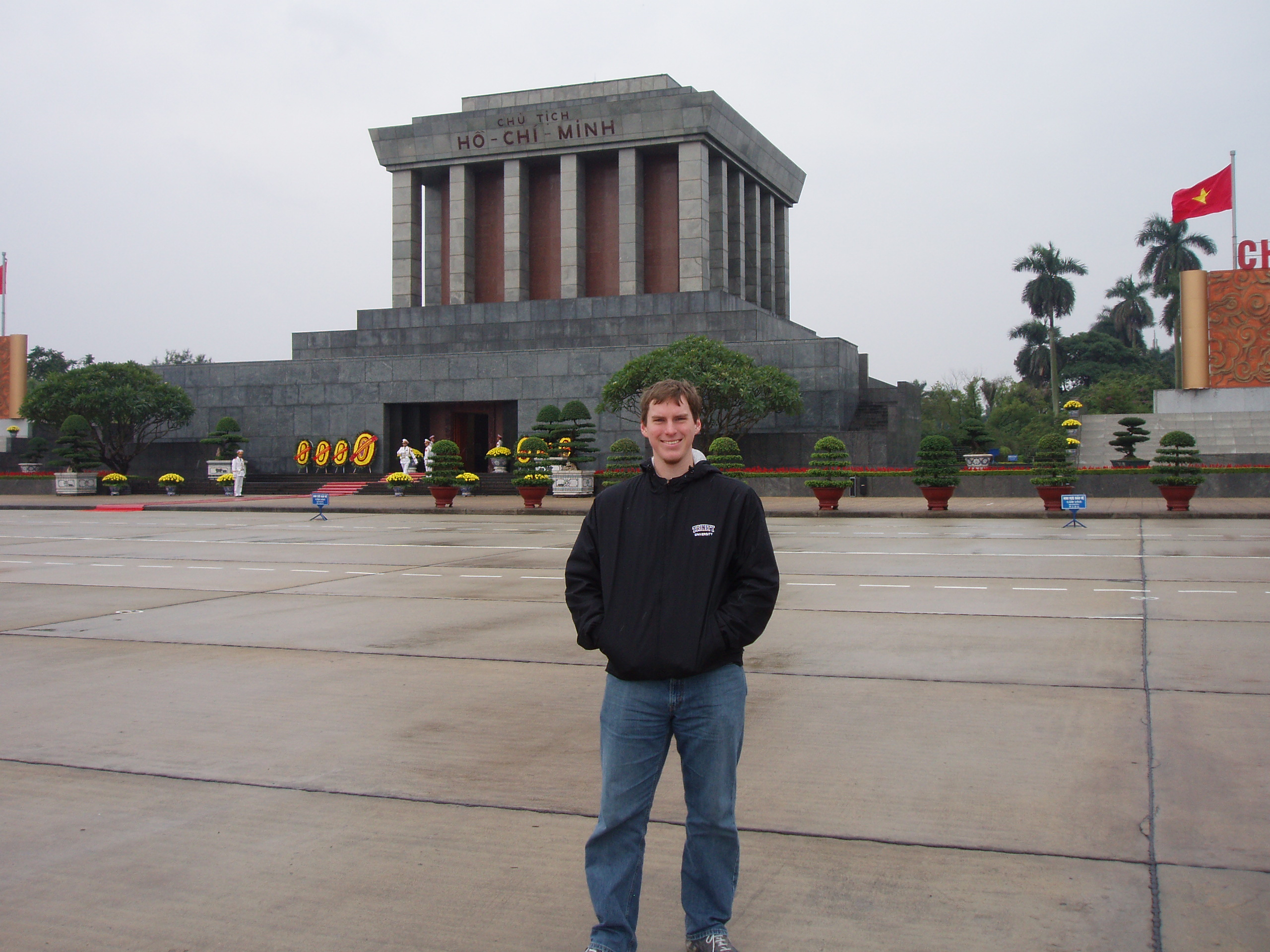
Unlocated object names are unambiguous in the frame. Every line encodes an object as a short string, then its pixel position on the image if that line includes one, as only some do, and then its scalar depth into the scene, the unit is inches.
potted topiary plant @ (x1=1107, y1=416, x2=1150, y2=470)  1392.7
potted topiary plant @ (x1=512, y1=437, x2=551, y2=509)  1173.7
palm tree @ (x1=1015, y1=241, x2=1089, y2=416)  2928.2
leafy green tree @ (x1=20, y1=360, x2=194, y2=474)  1594.5
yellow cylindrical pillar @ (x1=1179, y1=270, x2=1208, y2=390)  1537.9
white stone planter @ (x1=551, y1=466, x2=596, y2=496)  1348.4
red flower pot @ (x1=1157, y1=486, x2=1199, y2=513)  955.3
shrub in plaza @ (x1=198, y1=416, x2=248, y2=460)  1610.5
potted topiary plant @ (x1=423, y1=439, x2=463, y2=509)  1211.9
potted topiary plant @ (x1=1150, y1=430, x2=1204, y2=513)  956.0
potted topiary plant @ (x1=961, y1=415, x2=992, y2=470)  1461.6
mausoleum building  1603.1
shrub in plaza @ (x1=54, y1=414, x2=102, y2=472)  1584.6
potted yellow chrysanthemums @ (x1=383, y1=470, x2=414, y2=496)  1443.2
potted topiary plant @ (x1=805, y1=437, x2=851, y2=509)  1055.0
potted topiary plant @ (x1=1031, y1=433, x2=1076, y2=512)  994.1
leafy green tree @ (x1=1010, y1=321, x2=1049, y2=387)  3275.1
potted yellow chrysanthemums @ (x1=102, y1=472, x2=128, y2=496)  1515.7
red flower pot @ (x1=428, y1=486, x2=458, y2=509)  1213.7
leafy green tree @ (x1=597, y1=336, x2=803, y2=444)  1328.7
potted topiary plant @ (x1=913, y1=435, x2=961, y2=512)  1048.2
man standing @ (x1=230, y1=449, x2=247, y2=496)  1478.8
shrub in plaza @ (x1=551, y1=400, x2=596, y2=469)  1400.1
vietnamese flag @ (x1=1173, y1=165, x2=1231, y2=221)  1438.2
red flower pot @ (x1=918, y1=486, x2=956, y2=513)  1048.2
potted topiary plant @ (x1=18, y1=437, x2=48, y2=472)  1830.7
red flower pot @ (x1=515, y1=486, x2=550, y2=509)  1175.6
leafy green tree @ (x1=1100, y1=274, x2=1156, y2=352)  3348.9
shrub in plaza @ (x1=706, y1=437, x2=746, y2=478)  1184.2
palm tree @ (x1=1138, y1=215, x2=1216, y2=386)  2977.4
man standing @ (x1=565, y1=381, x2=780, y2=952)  134.8
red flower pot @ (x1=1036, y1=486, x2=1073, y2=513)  987.9
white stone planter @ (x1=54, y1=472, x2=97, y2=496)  1551.4
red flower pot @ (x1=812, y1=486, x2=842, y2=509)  1056.8
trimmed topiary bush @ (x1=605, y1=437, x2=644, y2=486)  1238.3
